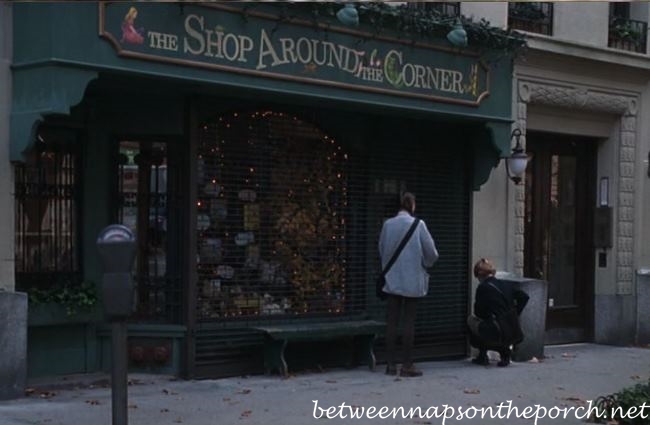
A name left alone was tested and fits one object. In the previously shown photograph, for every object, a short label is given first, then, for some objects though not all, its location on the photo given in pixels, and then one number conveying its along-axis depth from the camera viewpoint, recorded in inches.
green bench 427.5
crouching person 478.9
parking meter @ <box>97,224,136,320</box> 249.4
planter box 386.0
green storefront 368.5
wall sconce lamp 518.0
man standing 442.0
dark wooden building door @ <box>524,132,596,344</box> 582.2
